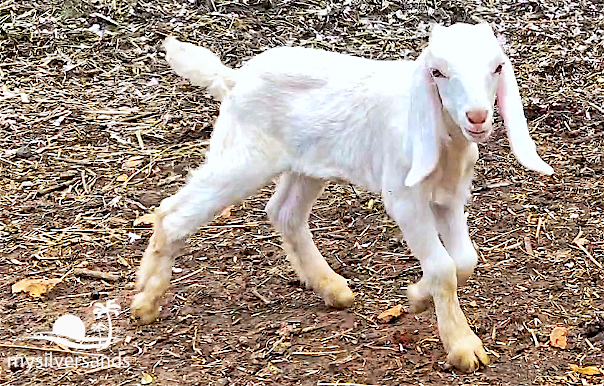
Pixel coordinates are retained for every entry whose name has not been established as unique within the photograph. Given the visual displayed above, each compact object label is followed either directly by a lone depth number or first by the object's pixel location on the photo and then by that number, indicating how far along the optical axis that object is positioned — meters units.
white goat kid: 3.10
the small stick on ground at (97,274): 4.33
